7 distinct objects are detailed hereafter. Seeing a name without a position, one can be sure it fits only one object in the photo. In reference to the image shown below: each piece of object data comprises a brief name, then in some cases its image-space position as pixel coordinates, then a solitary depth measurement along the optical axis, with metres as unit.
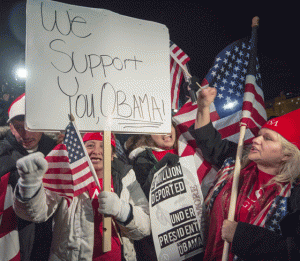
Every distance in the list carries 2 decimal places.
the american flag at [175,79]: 2.72
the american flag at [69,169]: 1.41
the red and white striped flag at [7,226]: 1.60
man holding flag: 1.62
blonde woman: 1.37
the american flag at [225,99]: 2.26
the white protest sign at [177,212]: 1.72
